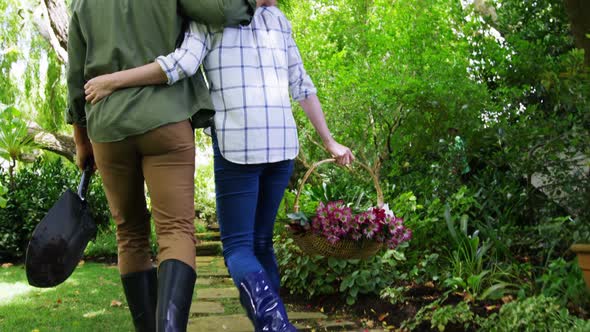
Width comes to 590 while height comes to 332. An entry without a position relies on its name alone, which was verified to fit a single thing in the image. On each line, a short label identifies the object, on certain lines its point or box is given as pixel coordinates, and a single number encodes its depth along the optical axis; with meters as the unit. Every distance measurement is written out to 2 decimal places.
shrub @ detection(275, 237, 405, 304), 3.85
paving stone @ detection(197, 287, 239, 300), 4.19
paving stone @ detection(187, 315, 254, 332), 3.18
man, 1.99
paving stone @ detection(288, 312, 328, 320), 3.64
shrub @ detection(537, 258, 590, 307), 2.90
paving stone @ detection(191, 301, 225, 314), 3.67
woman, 2.02
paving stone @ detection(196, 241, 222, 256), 7.91
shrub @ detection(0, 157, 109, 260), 7.13
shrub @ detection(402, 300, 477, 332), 3.00
